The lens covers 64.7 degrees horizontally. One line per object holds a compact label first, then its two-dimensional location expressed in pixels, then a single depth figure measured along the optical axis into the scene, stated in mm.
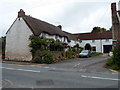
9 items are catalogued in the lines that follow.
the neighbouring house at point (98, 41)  28857
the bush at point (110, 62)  10505
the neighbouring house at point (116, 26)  14019
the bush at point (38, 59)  14130
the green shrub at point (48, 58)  13763
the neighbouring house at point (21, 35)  15757
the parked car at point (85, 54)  19343
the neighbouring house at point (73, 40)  28298
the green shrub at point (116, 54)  9638
